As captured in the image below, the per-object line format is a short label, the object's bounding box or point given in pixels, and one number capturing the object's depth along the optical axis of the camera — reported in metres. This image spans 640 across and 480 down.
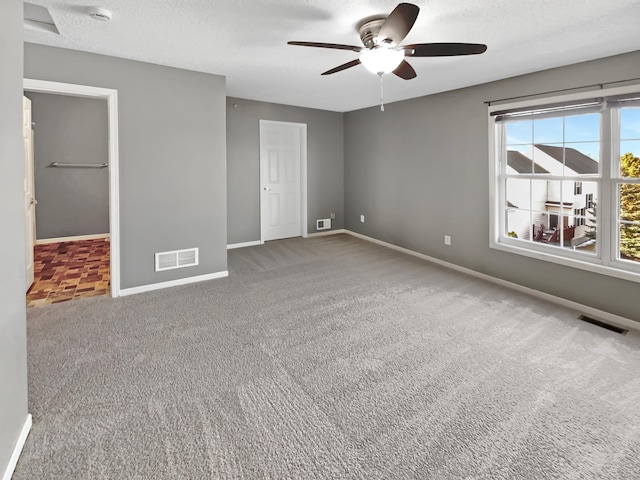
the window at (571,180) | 3.13
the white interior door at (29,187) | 3.71
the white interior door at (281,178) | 6.08
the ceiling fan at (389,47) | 2.12
